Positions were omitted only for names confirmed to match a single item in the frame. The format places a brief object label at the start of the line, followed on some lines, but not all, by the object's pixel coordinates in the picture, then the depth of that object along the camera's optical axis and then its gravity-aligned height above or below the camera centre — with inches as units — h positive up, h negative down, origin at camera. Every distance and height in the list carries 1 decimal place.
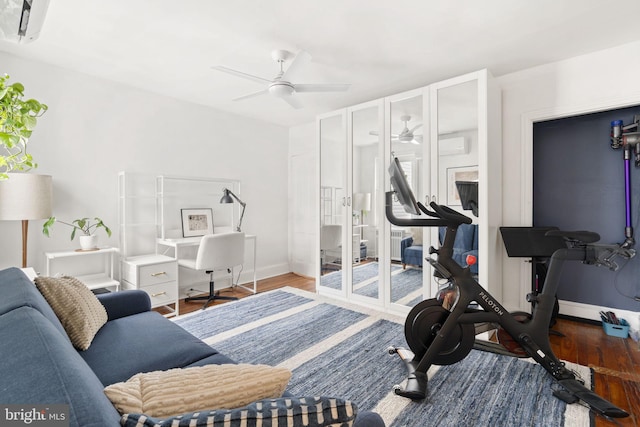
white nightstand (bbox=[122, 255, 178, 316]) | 122.5 -26.9
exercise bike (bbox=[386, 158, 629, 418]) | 78.6 -27.5
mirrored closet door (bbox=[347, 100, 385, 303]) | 139.6 +7.2
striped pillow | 23.4 -16.1
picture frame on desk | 156.8 -5.1
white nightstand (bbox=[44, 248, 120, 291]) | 115.1 -21.7
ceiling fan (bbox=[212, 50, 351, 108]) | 103.4 +43.8
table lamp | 91.1 +4.7
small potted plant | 118.6 -7.4
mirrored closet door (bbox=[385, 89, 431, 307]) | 124.3 +9.9
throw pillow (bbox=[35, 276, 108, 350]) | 59.6 -19.6
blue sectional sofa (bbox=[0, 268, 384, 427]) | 21.5 -13.7
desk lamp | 157.5 +7.7
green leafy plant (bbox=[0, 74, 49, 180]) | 53.4 +17.5
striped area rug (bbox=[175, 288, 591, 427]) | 69.9 -45.1
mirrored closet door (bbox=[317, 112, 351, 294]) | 150.3 +4.7
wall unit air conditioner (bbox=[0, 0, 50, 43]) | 57.1 +38.1
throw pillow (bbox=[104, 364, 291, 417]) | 28.2 -17.7
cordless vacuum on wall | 109.3 +23.6
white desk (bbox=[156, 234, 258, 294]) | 137.0 -13.7
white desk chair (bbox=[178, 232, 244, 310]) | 132.4 -18.5
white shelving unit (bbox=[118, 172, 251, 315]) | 126.7 -5.7
